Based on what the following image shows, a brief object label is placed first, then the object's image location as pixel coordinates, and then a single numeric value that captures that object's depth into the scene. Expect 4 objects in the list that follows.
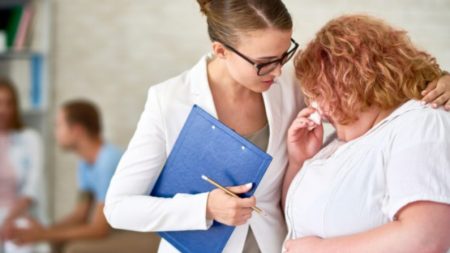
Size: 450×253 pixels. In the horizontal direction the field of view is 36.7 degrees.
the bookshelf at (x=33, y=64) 4.40
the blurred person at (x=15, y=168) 4.16
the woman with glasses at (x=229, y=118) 1.53
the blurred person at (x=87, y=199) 3.82
